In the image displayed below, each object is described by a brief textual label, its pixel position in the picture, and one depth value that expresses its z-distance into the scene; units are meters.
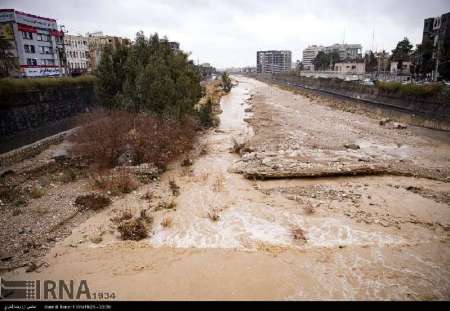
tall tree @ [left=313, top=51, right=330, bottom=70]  115.75
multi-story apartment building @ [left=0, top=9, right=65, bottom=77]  43.31
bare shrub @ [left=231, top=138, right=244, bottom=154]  21.51
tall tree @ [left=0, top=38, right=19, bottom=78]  37.38
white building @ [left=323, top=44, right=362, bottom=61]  166.93
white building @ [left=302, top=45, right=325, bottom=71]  194.23
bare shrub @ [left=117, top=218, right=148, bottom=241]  10.84
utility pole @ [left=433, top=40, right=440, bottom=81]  43.25
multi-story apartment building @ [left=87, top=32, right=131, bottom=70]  65.50
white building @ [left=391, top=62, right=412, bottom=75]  70.50
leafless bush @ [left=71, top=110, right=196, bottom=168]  18.41
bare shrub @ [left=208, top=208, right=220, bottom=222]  12.13
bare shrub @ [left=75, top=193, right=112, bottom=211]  12.93
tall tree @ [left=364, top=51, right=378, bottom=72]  91.04
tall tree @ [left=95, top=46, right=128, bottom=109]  24.28
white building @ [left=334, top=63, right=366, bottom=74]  87.00
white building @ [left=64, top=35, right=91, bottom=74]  59.53
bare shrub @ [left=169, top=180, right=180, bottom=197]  14.54
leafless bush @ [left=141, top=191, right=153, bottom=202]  13.91
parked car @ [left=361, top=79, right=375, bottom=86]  46.34
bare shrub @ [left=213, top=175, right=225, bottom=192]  15.05
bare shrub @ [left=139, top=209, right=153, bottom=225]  11.86
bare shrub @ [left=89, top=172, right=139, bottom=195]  14.56
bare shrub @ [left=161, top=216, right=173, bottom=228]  11.67
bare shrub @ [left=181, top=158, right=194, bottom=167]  18.94
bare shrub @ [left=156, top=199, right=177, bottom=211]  13.06
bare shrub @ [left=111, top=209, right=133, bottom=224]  11.82
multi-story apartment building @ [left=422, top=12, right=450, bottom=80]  44.64
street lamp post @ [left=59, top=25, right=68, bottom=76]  53.56
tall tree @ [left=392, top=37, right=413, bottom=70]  68.25
